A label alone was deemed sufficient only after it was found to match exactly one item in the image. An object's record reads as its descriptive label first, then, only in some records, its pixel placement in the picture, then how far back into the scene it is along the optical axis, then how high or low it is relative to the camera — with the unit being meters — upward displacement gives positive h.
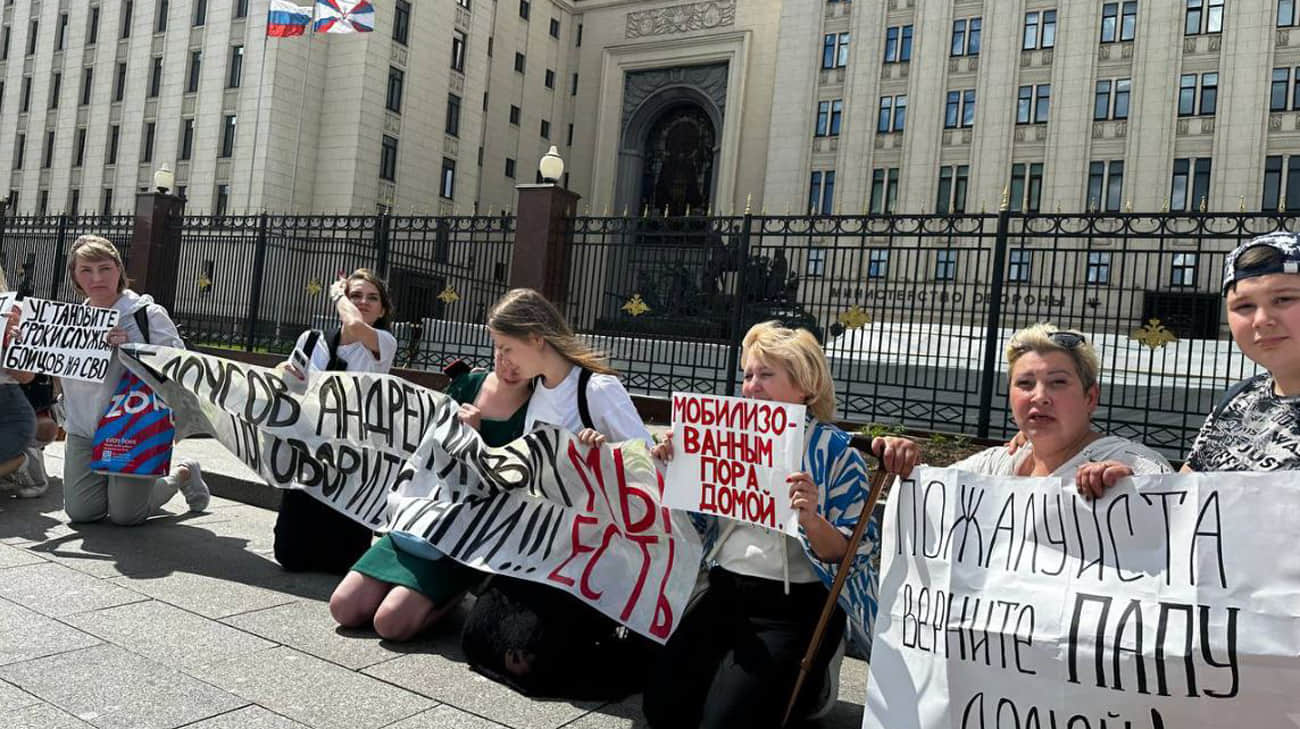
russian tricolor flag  30.44 +10.62
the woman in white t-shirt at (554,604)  4.00 -1.02
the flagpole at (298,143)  39.59 +8.58
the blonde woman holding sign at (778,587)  3.51 -0.75
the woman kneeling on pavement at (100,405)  6.31 -0.51
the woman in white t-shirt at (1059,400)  3.18 +0.07
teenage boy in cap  2.76 +0.28
